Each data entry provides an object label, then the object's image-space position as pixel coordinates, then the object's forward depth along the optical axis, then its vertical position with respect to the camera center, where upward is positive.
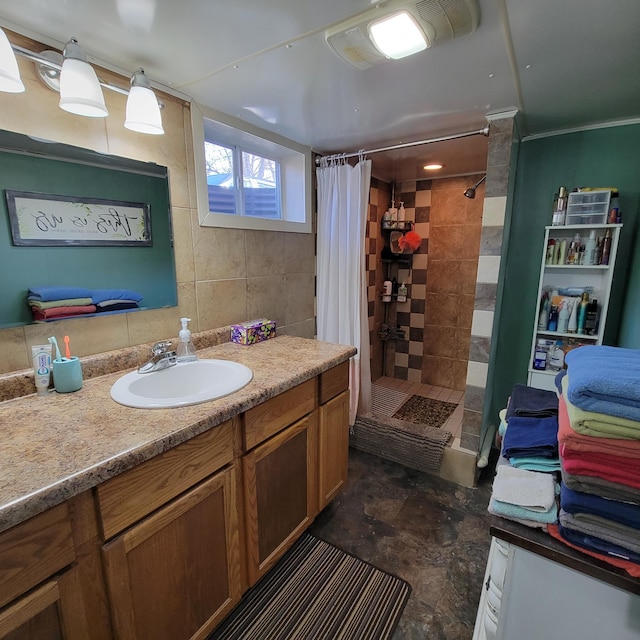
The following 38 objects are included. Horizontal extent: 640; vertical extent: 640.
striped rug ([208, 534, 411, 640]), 1.22 -1.32
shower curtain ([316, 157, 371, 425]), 2.11 -0.05
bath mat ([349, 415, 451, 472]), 2.06 -1.15
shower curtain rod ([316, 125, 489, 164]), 1.73 +0.62
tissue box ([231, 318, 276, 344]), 1.71 -0.38
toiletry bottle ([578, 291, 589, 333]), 1.85 -0.28
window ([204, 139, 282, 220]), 1.82 +0.42
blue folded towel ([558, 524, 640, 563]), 0.61 -0.52
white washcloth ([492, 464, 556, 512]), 0.69 -0.48
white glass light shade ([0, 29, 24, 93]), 0.87 +0.47
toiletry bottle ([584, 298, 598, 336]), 1.84 -0.32
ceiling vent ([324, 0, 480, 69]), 0.91 +0.66
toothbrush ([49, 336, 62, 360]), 1.12 -0.29
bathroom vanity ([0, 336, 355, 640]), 0.68 -0.63
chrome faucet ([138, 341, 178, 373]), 1.29 -0.40
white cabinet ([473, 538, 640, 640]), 0.64 -0.67
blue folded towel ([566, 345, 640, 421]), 0.58 -0.23
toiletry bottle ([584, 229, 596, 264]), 1.81 +0.04
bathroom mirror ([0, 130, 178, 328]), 1.06 +0.10
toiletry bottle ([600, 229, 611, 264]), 1.77 +0.05
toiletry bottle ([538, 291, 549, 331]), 1.97 -0.32
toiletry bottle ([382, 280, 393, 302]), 3.19 -0.32
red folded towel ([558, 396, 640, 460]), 0.59 -0.33
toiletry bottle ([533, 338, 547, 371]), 1.99 -0.56
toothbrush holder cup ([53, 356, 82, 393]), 1.10 -0.38
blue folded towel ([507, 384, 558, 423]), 0.96 -0.43
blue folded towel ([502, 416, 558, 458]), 0.81 -0.44
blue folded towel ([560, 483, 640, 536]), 0.60 -0.45
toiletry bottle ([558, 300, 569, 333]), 1.90 -0.32
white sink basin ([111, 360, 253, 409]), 1.03 -0.45
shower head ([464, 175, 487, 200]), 2.27 +0.43
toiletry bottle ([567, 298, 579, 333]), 1.88 -0.33
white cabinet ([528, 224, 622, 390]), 1.81 -0.18
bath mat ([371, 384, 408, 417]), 2.63 -1.19
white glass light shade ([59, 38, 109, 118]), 0.99 +0.50
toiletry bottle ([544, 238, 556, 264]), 1.92 +0.04
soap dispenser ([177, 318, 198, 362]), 1.40 -0.37
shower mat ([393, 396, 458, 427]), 2.49 -1.18
